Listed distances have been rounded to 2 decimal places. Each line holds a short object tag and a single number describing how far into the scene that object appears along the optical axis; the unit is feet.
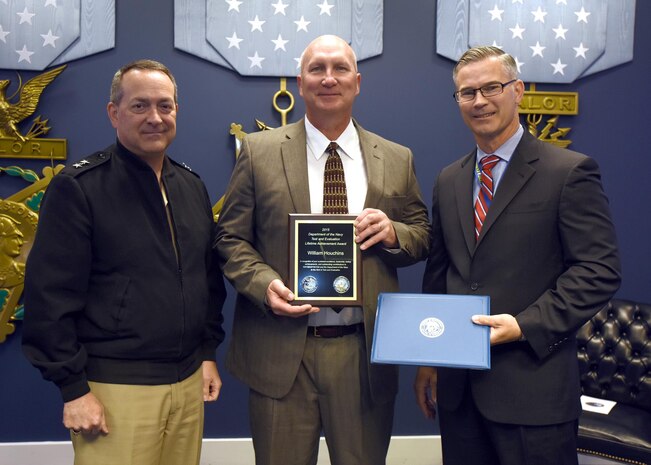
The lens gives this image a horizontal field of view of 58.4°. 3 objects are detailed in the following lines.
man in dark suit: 5.72
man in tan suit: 6.50
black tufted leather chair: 9.39
